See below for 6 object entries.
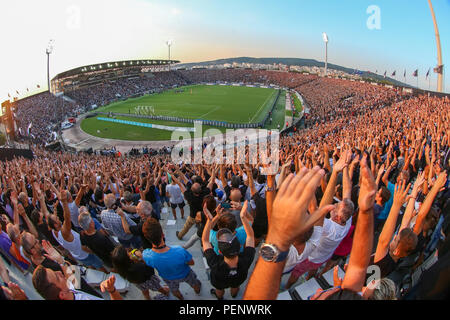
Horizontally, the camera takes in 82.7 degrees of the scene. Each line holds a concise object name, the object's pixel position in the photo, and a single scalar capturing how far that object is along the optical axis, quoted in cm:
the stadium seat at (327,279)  416
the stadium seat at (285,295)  377
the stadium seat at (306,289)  386
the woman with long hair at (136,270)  355
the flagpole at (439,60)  2154
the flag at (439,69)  2398
